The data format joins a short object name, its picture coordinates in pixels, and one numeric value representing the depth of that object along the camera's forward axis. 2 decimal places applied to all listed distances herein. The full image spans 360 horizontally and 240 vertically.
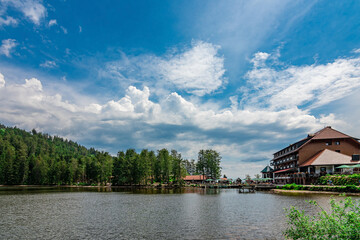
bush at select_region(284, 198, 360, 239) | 11.20
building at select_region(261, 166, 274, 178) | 136.50
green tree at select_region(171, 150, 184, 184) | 121.75
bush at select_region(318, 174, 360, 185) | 58.16
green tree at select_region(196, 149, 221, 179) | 142.00
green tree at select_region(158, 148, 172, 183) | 124.50
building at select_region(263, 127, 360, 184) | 81.19
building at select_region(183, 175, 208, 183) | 150.31
